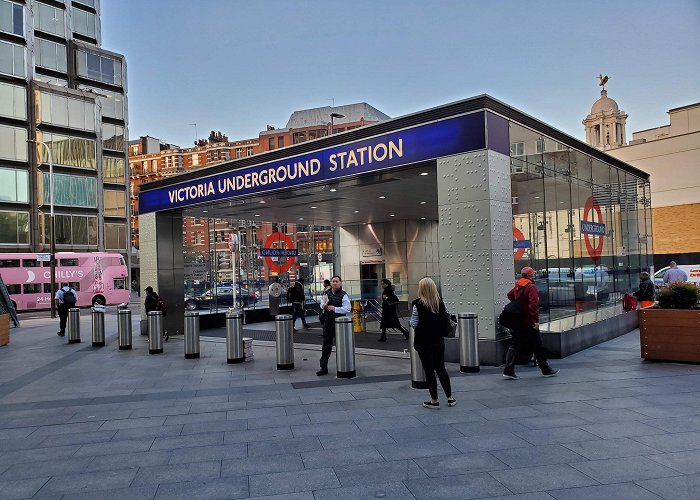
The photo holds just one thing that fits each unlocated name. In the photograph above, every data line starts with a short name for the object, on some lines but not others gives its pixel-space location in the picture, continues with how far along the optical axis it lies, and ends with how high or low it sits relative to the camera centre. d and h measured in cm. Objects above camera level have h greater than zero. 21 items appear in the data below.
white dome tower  7576 +1818
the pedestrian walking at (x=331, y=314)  982 -102
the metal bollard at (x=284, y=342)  1059 -164
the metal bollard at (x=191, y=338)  1256 -177
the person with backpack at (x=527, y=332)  895 -133
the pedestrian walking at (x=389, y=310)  1442 -144
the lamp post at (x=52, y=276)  2872 -55
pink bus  3381 -78
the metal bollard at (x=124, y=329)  1468 -179
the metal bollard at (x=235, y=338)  1149 -167
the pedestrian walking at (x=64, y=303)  1858 -131
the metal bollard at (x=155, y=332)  1365 -177
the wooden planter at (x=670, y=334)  965 -157
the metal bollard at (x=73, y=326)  1681 -191
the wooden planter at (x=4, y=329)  1684 -195
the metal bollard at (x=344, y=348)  940 -160
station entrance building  1029 +150
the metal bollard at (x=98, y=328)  1569 -185
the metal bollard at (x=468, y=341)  944 -155
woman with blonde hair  704 -95
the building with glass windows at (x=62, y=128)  4581 +1275
